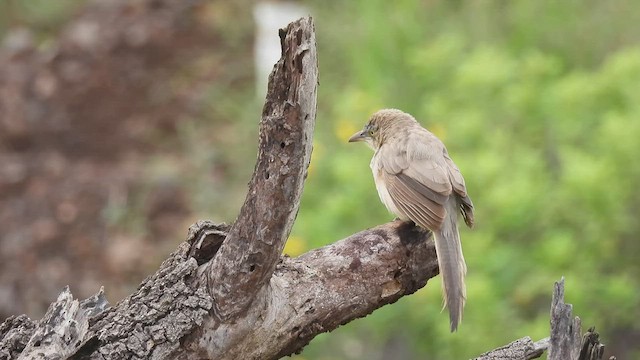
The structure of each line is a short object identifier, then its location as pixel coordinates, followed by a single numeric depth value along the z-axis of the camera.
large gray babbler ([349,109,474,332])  9.14
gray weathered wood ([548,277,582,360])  7.69
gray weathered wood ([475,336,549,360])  8.11
